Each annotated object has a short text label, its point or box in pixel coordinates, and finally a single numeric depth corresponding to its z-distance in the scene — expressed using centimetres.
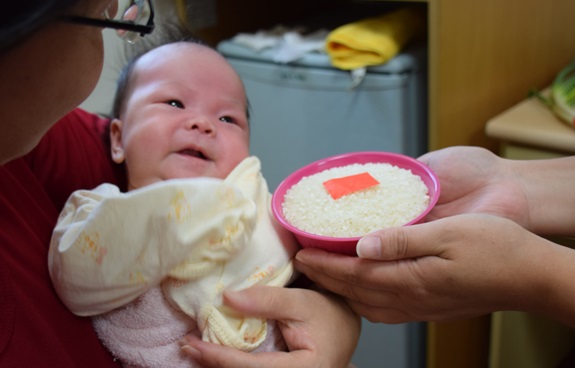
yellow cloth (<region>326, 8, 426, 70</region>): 146
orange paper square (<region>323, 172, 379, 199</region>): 91
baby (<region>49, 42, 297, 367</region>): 74
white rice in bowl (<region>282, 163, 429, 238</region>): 86
